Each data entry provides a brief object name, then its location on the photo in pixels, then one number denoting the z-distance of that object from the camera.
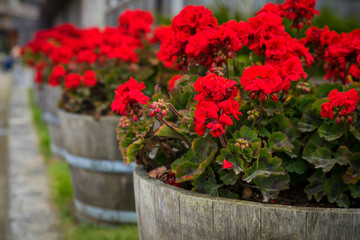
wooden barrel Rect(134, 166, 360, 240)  1.10
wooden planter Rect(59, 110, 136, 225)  2.50
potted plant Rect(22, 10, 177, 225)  2.52
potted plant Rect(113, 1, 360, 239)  1.16
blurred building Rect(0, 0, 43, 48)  39.28
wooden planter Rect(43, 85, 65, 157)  4.34
